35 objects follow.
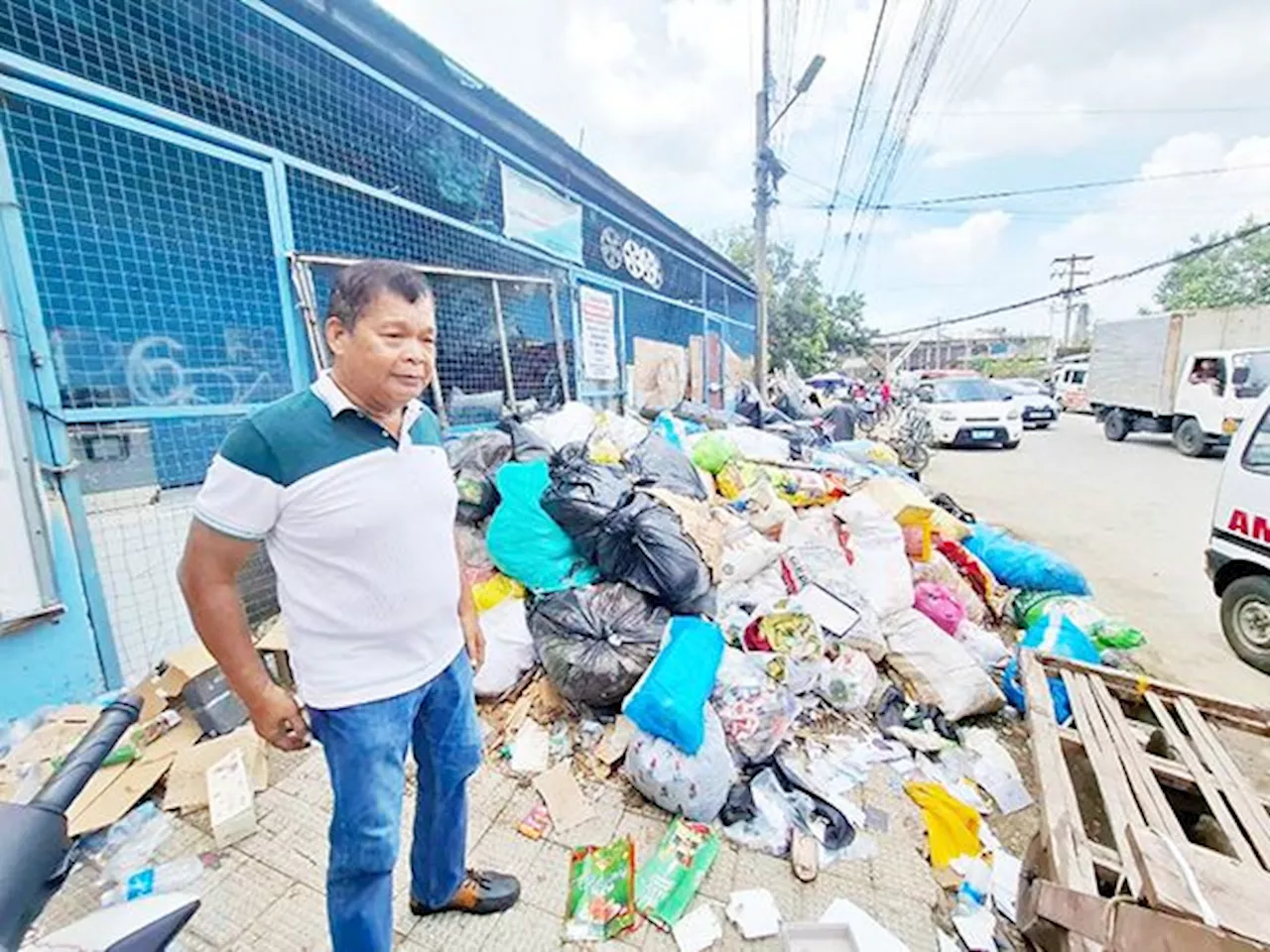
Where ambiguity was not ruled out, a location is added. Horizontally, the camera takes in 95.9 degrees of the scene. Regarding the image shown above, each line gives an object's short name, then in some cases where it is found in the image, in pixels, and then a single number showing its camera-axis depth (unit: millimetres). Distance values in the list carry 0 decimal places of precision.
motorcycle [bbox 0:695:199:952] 774
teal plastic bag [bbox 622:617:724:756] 1862
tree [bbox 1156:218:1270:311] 27328
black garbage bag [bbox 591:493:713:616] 2359
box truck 9203
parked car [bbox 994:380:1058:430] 14320
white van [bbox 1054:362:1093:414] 18578
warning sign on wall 5535
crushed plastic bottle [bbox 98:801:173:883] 1661
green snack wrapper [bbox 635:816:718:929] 1589
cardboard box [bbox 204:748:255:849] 1744
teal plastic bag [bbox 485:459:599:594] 2521
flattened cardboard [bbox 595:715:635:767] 2055
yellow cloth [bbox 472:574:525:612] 2531
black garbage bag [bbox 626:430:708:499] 3393
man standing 1052
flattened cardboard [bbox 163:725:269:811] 1871
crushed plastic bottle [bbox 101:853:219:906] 1557
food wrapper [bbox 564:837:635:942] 1536
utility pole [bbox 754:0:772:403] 9031
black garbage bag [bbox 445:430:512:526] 2879
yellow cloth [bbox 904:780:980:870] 1842
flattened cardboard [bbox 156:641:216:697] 2156
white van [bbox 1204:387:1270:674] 2980
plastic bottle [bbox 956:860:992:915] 1671
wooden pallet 940
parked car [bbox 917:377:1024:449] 10602
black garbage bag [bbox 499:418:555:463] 3174
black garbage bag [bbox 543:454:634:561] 2500
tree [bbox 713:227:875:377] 19172
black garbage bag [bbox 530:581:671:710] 2117
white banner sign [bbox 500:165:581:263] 4684
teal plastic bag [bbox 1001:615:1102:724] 2641
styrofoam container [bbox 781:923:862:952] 1444
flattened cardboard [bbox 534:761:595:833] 1888
